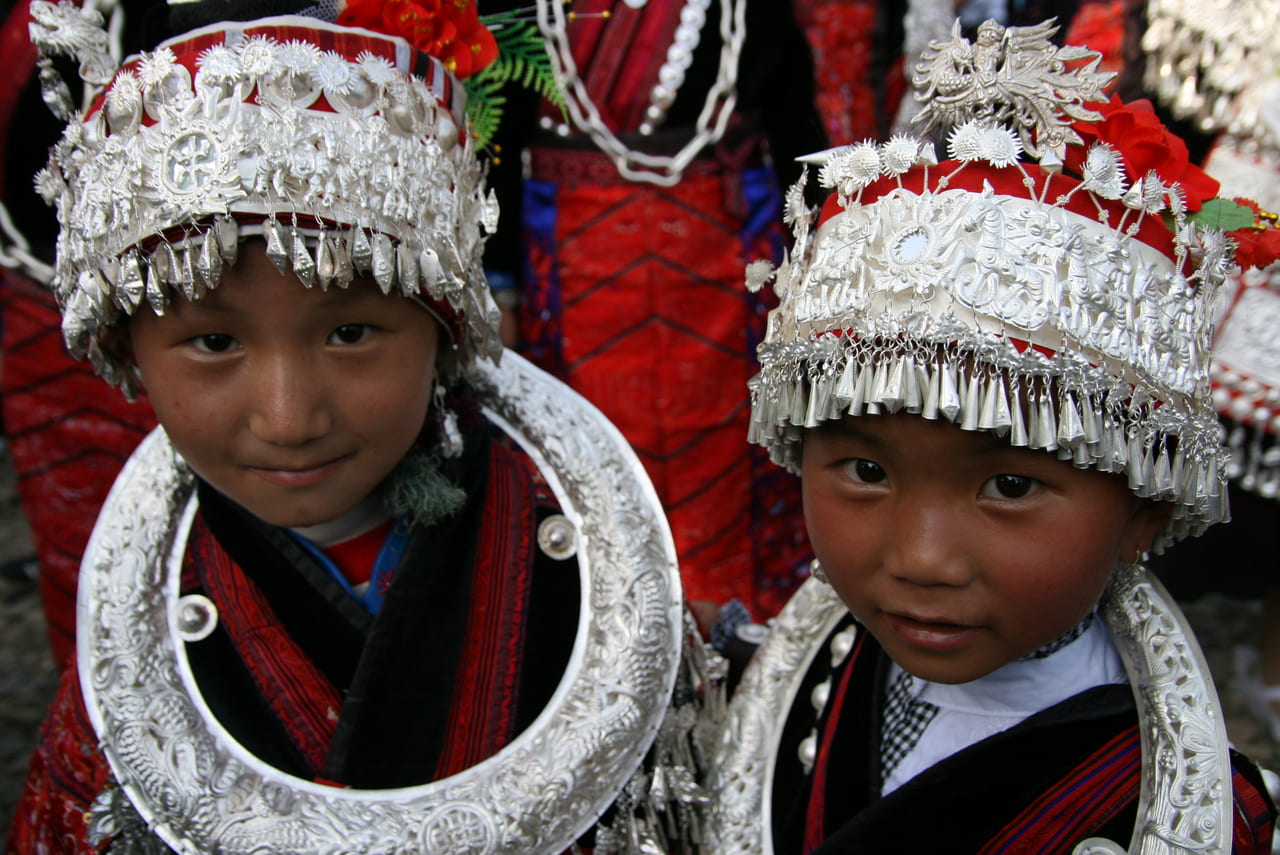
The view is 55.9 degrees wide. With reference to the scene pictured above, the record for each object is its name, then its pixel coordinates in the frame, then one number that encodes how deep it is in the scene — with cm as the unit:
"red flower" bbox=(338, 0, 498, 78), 53
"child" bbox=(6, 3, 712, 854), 49
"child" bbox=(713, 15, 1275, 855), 41
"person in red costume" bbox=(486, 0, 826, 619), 84
